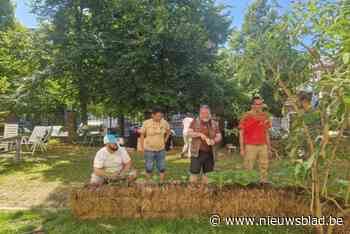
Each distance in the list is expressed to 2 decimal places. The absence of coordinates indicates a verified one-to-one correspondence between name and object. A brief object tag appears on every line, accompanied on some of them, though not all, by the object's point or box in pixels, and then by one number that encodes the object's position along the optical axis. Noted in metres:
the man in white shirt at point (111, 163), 4.07
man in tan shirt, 4.98
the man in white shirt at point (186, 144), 8.91
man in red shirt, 4.48
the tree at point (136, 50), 10.51
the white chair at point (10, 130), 9.41
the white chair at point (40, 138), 9.53
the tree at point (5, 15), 16.42
